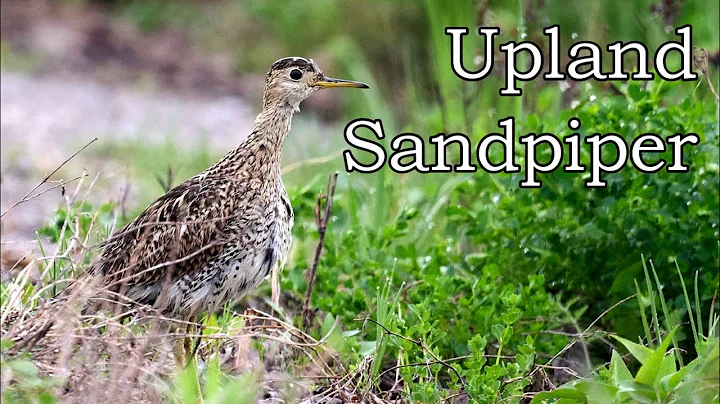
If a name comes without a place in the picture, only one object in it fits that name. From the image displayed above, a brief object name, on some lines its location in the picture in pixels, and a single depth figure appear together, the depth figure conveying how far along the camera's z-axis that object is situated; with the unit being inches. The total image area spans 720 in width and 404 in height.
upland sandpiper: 355.6
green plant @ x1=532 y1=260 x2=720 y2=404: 281.7
